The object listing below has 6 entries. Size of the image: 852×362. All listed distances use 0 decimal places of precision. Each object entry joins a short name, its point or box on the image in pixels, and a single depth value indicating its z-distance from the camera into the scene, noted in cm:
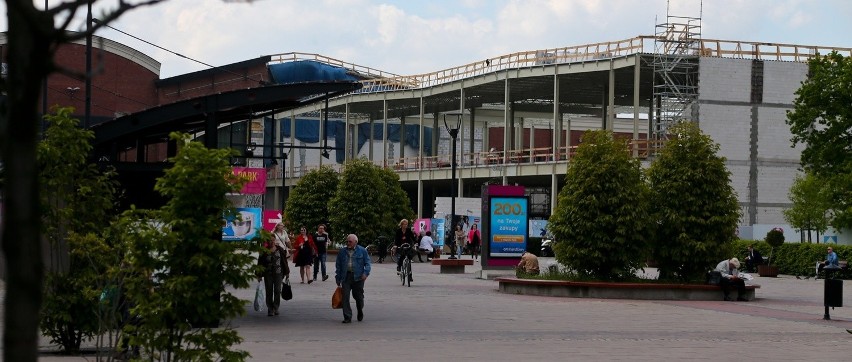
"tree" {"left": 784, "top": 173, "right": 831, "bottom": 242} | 5819
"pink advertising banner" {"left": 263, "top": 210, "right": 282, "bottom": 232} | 4866
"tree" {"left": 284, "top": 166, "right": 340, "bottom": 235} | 6300
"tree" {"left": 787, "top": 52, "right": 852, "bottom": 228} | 5366
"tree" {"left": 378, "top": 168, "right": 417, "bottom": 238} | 5841
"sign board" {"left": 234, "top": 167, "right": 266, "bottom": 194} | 4283
